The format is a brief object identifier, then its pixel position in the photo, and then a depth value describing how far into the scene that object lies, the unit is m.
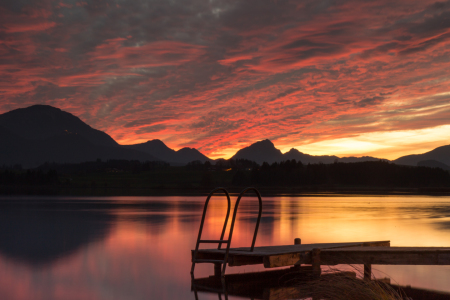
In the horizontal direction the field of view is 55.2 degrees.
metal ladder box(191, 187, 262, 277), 12.69
